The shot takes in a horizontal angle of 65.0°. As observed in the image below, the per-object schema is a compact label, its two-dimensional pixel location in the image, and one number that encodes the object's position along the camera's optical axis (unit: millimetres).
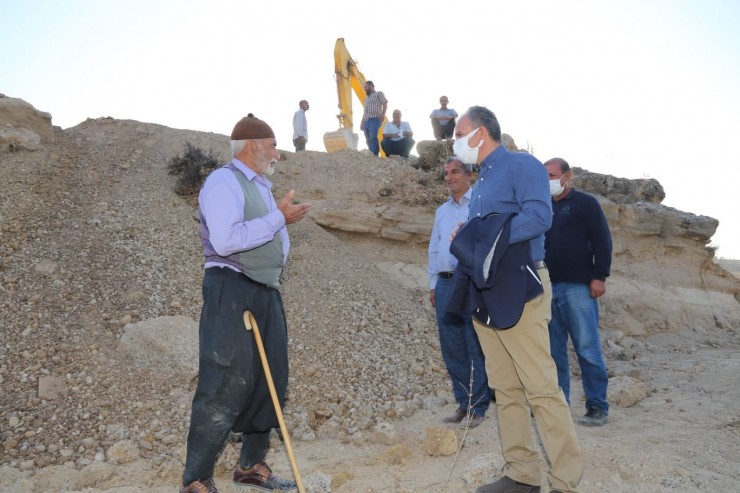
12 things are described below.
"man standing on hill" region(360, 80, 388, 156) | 13023
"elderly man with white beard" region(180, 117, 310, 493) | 3037
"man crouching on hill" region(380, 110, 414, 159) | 13539
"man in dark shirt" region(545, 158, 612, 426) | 4531
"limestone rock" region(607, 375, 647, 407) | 5355
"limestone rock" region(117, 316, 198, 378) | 5281
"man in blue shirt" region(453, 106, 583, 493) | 2924
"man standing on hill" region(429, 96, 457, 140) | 12945
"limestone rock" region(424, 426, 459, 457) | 3951
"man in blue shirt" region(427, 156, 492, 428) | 4676
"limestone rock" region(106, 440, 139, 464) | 4059
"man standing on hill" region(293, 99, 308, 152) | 13617
